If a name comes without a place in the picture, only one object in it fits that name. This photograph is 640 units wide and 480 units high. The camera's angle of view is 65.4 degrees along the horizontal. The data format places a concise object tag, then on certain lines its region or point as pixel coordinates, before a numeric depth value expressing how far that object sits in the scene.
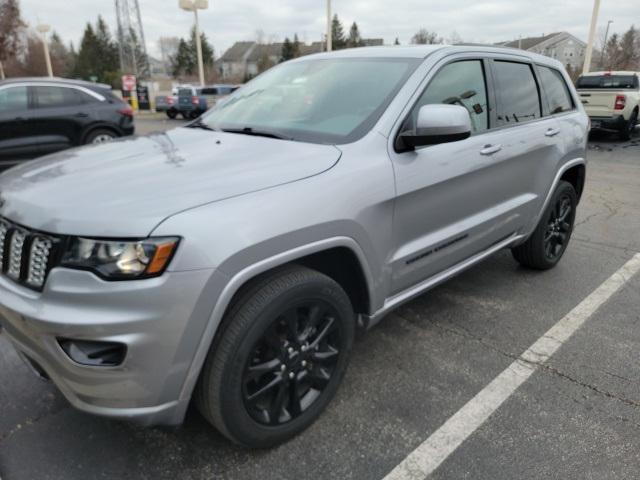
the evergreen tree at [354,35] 67.53
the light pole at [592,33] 17.28
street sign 30.48
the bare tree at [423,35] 48.00
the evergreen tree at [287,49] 61.45
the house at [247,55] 73.22
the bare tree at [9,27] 30.95
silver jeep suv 1.71
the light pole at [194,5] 24.06
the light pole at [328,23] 21.79
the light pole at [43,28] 34.11
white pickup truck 12.42
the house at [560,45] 69.81
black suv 7.56
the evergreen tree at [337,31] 67.32
